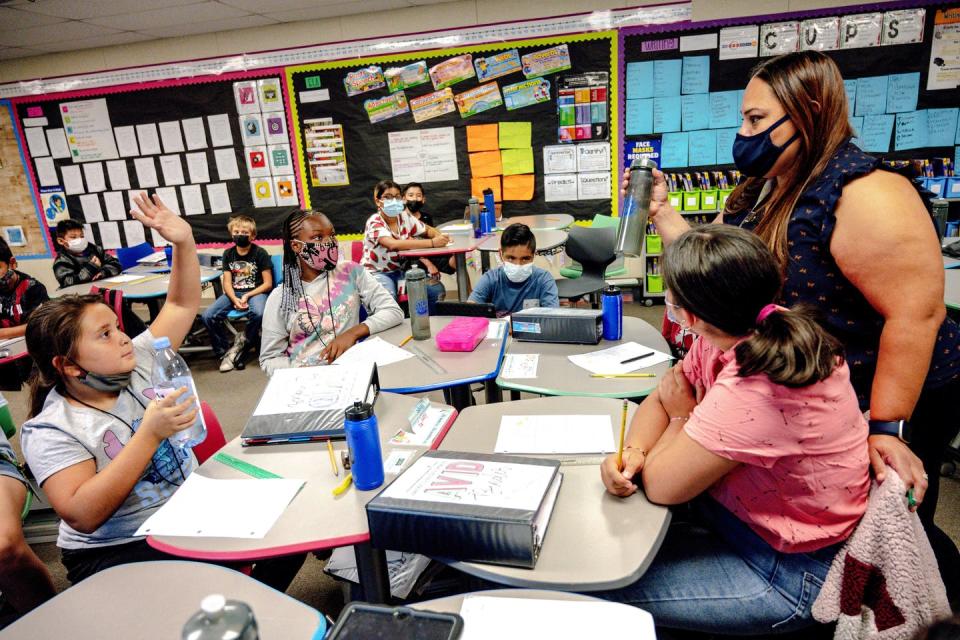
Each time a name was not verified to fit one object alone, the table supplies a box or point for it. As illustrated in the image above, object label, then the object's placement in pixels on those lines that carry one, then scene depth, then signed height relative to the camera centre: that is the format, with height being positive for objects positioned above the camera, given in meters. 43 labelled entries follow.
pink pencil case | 2.15 -0.64
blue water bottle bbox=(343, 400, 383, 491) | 1.20 -0.58
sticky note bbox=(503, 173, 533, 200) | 5.48 -0.26
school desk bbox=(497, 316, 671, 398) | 1.79 -0.72
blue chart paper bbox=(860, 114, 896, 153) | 4.77 -0.01
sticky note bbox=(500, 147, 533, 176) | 5.41 +0.00
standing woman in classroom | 1.19 -0.26
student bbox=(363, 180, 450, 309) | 4.07 -0.51
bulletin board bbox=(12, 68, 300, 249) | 5.63 +0.38
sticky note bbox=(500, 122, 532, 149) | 5.34 +0.24
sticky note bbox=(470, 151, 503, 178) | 5.47 -0.02
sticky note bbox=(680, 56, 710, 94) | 4.87 +0.59
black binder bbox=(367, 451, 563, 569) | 1.01 -0.63
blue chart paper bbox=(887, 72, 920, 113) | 4.64 +0.30
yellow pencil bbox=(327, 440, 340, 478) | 1.36 -0.68
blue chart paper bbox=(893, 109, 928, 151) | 4.72 -0.02
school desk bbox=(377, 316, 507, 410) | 1.89 -0.70
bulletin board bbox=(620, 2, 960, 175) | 4.55 +0.51
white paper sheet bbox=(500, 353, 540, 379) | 1.95 -0.71
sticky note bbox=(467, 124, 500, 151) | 5.40 +0.24
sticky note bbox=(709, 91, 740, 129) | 4.93 +0.29
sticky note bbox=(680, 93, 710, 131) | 4.97 +0.30
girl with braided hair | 2.38 -0.55
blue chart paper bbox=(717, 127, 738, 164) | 5.01 -0.01
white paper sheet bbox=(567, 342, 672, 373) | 1.95 -0.72
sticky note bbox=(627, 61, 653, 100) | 4.95 +0.60
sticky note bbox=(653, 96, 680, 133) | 5.01 +0.29
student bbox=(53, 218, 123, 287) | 4.29 -0.50
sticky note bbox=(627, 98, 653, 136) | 5.05 +0.29
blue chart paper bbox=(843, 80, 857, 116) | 4.71 +0.35
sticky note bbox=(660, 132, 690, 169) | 5.09 -0.02
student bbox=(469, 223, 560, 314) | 3.12 -0.66
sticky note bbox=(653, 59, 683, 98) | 4.91 +0.60
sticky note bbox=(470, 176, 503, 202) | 5.54 -0.22
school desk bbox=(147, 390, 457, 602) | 1.12 -0.70
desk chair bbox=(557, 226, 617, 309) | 4.50 -0.75
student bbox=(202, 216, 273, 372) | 4.58 -0.88
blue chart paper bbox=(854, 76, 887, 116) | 4.68 +0.29
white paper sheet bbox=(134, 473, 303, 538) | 1.19 -0.70
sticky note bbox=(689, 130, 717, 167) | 5.05 -0.02
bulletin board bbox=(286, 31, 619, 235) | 5.14 +0.38
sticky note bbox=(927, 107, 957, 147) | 4.69 -0.01
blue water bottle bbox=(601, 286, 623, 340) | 2.20 -0.61
